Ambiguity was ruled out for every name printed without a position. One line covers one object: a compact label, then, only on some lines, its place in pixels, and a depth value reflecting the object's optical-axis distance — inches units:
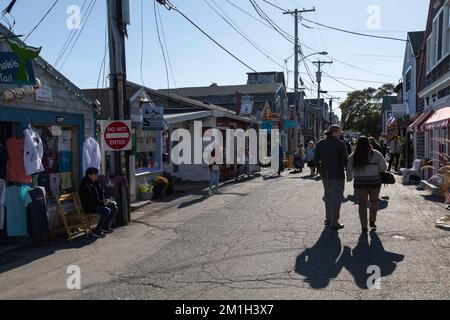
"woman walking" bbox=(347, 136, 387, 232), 343.3
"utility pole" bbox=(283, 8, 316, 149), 1359.5
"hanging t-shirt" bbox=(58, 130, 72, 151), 404.2
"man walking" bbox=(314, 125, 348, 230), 354.9
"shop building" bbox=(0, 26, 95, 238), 322.0
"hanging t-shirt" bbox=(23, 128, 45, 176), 326.3
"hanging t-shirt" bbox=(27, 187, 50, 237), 325.4
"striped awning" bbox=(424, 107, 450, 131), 503.6
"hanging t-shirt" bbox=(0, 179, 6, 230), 324.2
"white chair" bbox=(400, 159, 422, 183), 688.4
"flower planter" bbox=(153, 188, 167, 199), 570.3
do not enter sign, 406.0
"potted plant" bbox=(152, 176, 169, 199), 569.9
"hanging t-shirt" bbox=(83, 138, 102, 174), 402.3
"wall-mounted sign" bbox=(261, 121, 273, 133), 1178.0
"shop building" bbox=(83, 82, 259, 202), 570.9
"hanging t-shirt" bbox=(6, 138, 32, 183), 329.4
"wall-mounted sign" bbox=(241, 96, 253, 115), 1197.1
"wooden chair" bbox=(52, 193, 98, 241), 350.7
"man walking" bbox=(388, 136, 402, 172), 902.9
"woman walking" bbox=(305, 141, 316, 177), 887.4
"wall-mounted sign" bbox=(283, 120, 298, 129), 1413.6
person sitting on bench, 360.2
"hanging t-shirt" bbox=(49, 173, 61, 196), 389.4
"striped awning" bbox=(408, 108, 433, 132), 655.0
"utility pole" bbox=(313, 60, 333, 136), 2293.3
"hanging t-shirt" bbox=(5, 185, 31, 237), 323.9
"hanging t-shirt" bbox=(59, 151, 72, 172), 403.5
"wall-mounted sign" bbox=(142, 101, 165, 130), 555.2
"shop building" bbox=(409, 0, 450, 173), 598.5
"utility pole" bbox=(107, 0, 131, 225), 409.4
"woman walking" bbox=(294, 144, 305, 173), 1005.8
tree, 2496.3
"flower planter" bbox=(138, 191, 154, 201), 541.3
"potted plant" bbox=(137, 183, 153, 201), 541.5
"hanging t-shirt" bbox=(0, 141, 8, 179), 331.9
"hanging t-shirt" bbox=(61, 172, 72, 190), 404.2
